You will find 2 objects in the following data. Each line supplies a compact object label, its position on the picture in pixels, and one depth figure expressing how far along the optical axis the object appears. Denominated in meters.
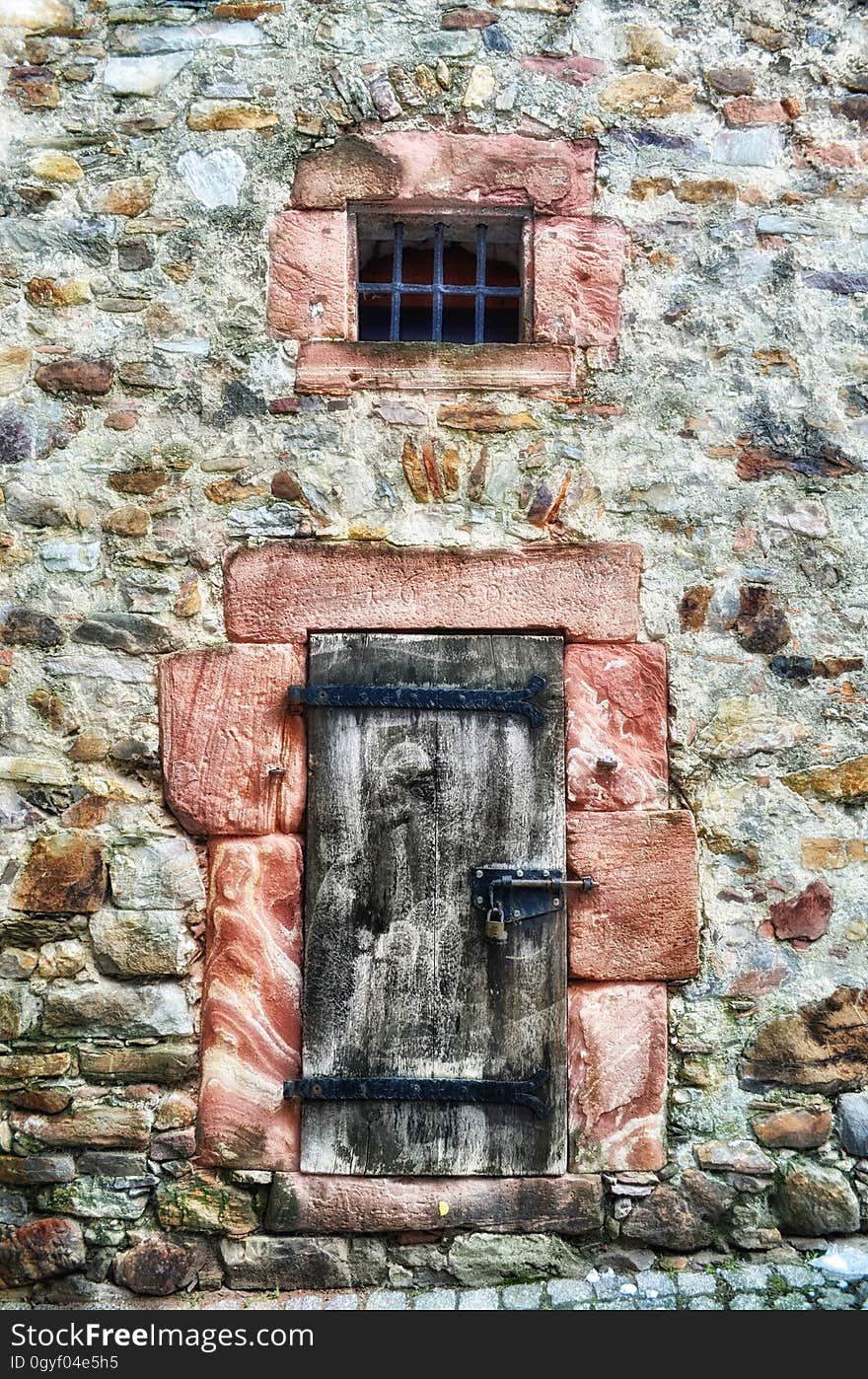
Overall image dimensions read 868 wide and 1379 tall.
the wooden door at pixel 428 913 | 3.53
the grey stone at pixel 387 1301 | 3.39
